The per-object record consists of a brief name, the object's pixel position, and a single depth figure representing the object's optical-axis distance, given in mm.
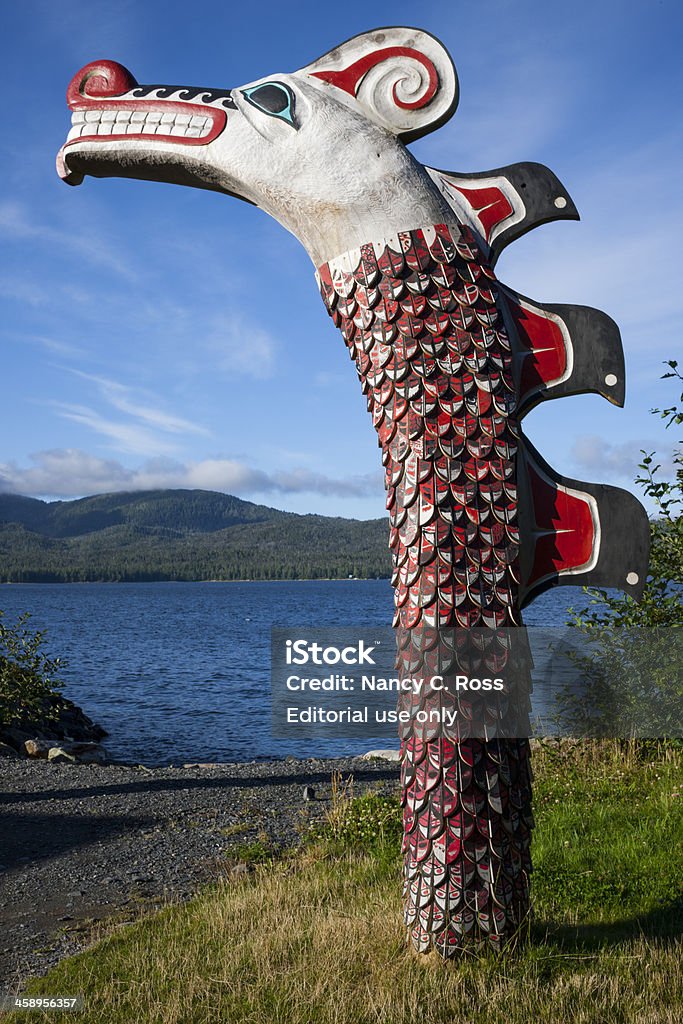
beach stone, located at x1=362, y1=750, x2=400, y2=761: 11068
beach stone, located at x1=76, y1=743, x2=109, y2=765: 11759
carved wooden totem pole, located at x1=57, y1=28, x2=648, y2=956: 3131
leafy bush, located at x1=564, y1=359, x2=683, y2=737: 7172
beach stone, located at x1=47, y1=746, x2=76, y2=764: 11136
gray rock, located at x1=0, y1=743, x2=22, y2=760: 10472
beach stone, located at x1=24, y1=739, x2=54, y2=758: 11531
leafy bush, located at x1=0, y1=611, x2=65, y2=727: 10312
